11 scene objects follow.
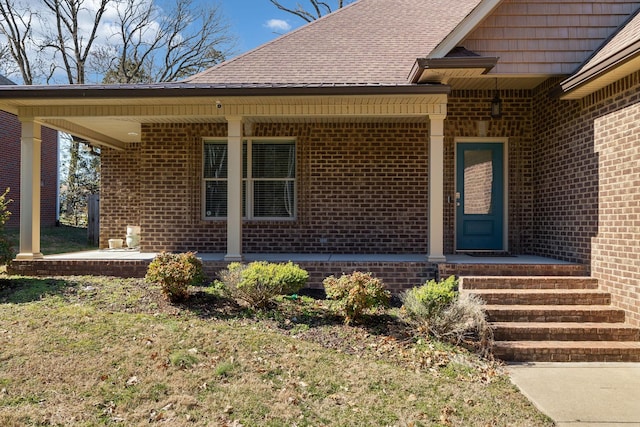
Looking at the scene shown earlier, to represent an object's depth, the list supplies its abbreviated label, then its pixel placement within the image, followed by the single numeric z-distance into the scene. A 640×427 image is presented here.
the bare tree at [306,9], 21.30
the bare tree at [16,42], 21.23
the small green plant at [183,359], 4.49
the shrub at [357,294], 5.62
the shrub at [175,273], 5.99
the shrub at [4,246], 7.16
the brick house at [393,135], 6.90
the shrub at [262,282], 6.00
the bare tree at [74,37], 21.97
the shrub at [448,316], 5.37
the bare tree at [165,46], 22.98
